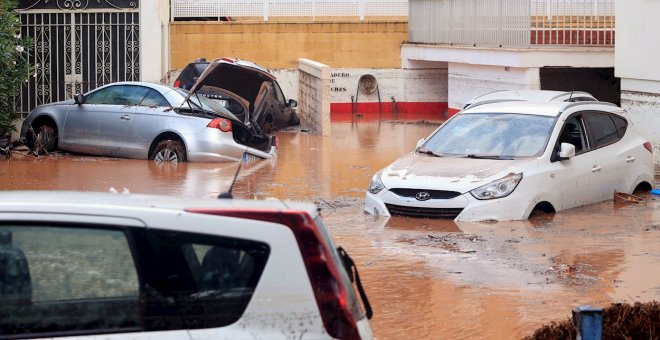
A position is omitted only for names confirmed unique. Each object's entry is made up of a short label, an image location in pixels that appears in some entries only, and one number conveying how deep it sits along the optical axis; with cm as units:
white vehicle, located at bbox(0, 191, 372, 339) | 431
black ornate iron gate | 2423
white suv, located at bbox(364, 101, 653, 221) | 1244
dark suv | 1914
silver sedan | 1830
